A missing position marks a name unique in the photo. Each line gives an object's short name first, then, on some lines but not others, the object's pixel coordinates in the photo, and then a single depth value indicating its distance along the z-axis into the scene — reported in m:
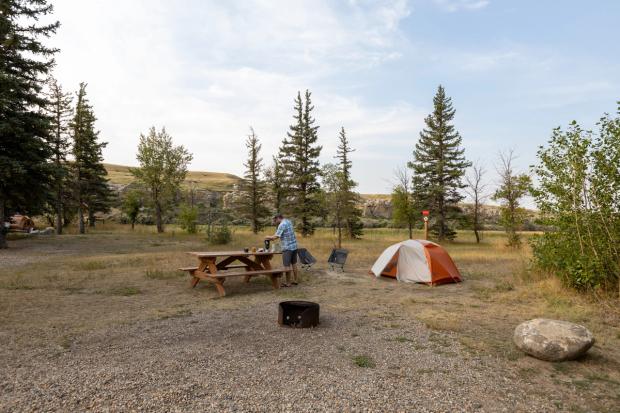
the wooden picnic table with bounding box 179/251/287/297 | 9.30
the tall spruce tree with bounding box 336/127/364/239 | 29.34
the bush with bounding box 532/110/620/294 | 8.26
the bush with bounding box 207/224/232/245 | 21.44
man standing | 10.09
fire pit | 6.49
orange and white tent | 11.39
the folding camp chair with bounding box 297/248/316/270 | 12.29
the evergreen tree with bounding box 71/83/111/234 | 30.17
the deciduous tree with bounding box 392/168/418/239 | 32.65
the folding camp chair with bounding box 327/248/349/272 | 12.99
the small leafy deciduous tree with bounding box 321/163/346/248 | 29.03
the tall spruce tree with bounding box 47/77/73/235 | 26.48
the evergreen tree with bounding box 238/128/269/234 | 33.41
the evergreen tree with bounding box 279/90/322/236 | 31.11
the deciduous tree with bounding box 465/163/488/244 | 30.12
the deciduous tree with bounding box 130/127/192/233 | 31.38
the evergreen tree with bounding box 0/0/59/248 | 16.78
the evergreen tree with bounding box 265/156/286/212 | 34.16
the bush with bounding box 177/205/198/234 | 28.75
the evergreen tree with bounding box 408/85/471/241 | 30.36
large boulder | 5.04
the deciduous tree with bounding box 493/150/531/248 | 24.22
